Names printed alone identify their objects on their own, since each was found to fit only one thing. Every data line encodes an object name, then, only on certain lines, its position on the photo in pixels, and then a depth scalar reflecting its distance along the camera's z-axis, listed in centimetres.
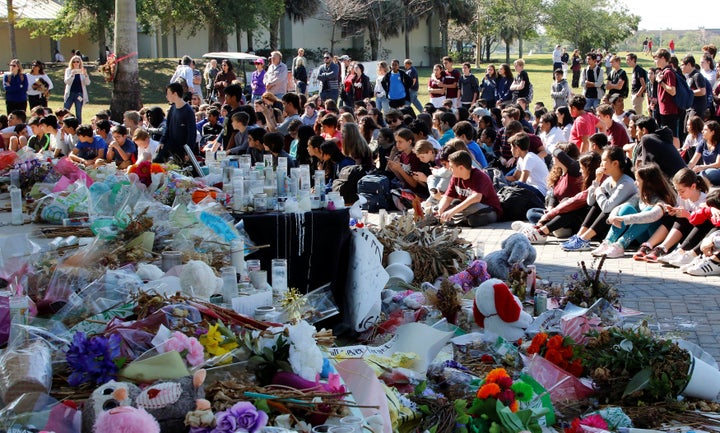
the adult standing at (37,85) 1880
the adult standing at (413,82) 1831
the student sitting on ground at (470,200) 1000
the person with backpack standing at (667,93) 1334
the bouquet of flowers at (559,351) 518
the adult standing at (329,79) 1964
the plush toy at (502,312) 579
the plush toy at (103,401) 315
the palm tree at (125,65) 1638
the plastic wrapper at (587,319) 563
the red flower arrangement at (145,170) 744
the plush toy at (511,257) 704
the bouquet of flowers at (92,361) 342
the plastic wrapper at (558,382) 496
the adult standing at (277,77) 1842
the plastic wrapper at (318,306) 487
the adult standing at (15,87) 1839
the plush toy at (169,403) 317
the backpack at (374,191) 1094
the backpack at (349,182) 1028
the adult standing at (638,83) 1722
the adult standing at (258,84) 1927
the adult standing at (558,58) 3312
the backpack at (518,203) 1048
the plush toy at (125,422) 301
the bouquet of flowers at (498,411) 418
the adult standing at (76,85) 1842
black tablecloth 634
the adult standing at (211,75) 2152
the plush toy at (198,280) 457
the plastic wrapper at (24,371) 330
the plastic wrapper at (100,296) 419
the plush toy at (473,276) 700
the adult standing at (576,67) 3016
